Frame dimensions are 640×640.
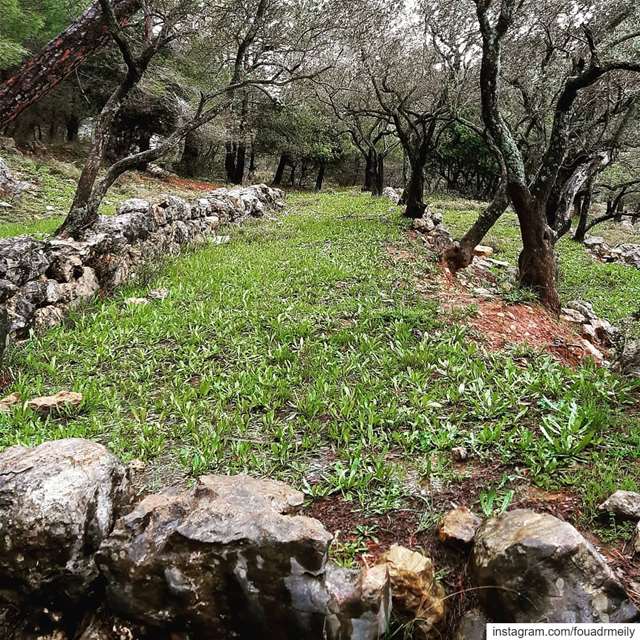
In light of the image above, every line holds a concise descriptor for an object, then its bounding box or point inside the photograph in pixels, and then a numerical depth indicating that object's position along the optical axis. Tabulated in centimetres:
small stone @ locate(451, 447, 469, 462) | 322
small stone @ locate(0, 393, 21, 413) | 396
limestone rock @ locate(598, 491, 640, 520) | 246
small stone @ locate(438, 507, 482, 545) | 244
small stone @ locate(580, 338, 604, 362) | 575
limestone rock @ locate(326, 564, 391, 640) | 196
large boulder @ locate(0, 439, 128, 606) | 212
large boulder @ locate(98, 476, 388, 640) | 198
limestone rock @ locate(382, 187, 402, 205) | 2144
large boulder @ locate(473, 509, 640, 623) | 187
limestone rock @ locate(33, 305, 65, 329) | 555
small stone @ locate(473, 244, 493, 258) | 1183
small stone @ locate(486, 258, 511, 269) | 1089
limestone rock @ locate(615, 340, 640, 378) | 435
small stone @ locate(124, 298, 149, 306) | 647
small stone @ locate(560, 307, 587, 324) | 745
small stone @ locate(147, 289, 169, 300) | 693
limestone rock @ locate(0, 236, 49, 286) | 549
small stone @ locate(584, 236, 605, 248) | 1686
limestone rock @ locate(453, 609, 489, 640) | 200
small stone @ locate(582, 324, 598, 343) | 688
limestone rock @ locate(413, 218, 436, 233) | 1253
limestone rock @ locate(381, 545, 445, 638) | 214
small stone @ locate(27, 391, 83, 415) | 397
